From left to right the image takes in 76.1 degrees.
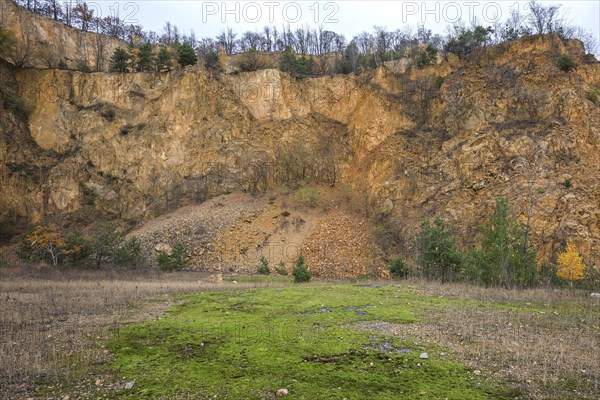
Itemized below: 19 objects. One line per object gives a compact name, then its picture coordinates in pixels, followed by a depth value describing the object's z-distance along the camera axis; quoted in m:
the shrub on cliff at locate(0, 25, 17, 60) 40.53
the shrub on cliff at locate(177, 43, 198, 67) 46.00
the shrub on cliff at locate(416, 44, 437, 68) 44.62
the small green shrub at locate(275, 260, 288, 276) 29.12
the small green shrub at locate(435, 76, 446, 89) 42.16
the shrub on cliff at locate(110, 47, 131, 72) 45.81
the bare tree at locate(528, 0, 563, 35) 44.66
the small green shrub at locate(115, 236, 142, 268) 26.86
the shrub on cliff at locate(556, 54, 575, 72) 35.88
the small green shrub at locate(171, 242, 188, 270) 29.19
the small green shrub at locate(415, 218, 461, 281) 20.98
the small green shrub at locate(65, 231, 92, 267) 25.91
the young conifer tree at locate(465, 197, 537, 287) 18.67
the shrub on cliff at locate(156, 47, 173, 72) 45.88
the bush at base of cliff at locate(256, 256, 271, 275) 28.89
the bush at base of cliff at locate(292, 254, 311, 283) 22.30
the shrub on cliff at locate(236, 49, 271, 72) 49.84
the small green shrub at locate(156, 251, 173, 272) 27.97
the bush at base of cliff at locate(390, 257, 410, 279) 23.89
